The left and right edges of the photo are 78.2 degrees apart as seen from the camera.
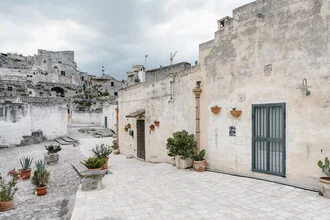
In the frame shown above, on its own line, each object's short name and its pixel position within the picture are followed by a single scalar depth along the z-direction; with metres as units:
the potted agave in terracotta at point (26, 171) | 9.07
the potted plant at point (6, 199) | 6.02
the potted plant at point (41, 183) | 7.21
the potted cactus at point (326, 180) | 4.68
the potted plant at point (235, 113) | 6.70
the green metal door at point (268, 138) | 5.84
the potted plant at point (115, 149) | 15.23
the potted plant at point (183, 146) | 7.86
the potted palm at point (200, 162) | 7.57
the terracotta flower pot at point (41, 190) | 7.21
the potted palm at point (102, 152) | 9.56
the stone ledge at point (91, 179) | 5.93
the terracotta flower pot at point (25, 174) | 9.04
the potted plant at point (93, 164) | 7.05
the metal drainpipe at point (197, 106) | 8.12
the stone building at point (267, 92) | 5.18
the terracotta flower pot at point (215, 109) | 7.36
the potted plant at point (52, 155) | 11.61
